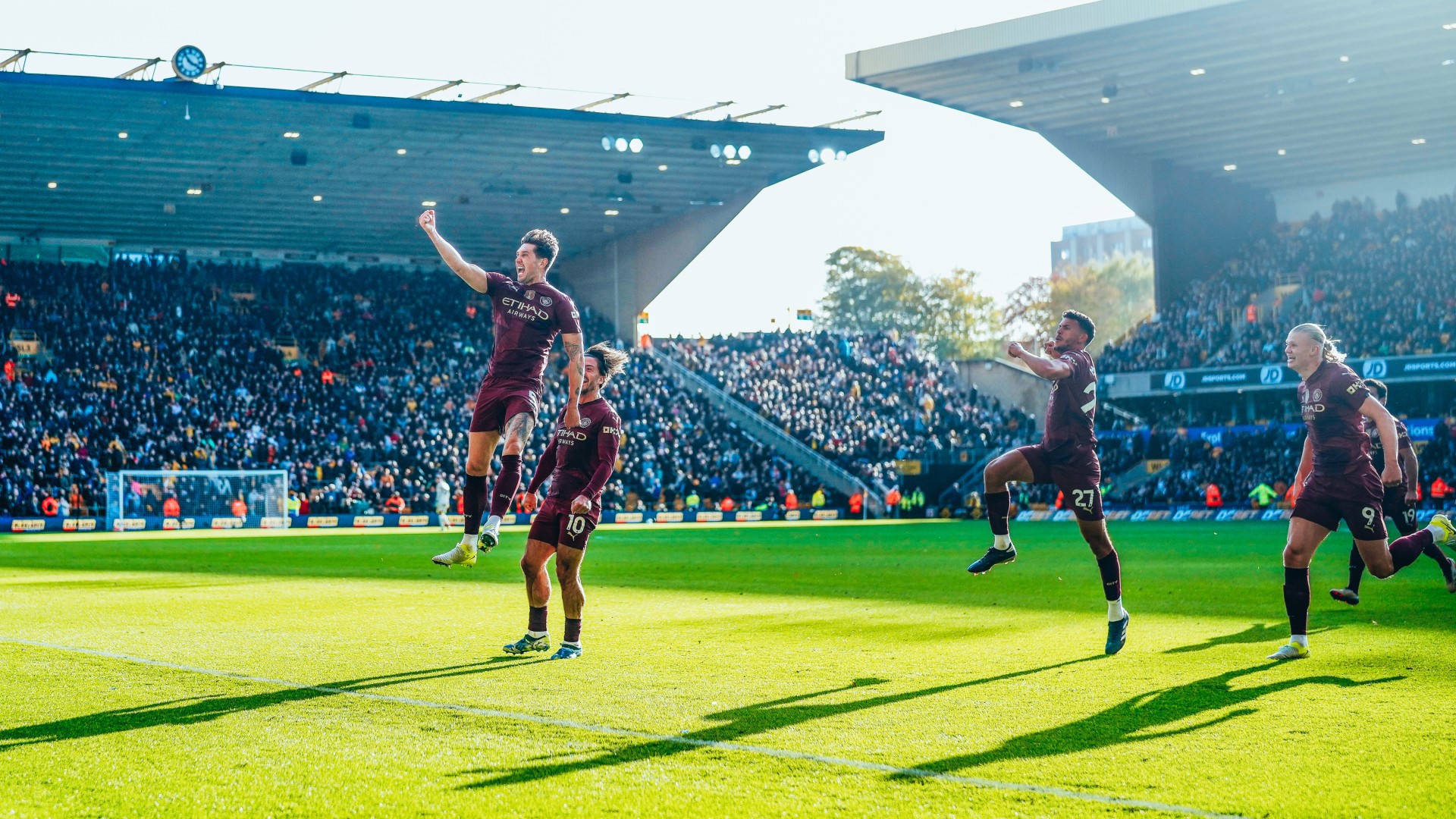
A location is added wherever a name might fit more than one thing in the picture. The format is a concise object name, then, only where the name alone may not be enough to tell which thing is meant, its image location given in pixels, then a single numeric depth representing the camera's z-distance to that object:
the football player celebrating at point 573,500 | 10.41
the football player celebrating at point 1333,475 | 9.91
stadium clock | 36.91
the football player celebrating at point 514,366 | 10.58
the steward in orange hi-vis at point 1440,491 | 38.47
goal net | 40.97
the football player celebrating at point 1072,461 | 10.62
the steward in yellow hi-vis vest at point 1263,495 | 41.78
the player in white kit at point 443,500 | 41.69
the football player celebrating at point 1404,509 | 12.25
